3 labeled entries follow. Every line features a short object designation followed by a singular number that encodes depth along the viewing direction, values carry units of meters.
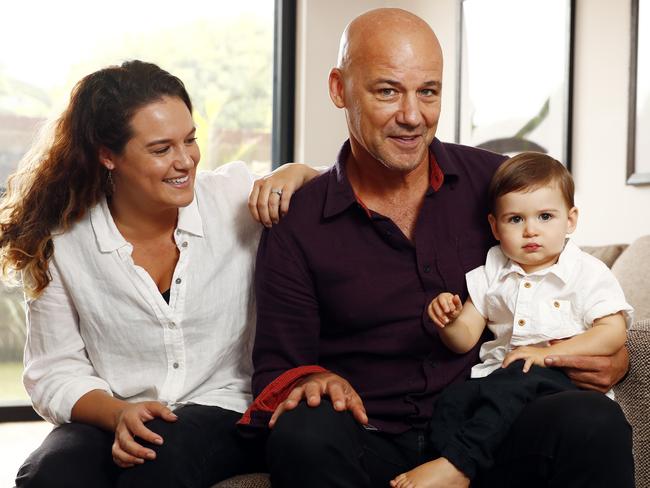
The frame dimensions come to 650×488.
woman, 1.95
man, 1.86
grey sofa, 1.73
